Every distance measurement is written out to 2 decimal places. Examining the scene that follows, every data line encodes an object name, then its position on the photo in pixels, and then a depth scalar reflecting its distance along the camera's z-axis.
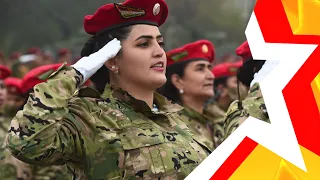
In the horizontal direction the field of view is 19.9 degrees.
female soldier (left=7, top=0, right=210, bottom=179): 3.65
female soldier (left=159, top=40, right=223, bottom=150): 8.01
